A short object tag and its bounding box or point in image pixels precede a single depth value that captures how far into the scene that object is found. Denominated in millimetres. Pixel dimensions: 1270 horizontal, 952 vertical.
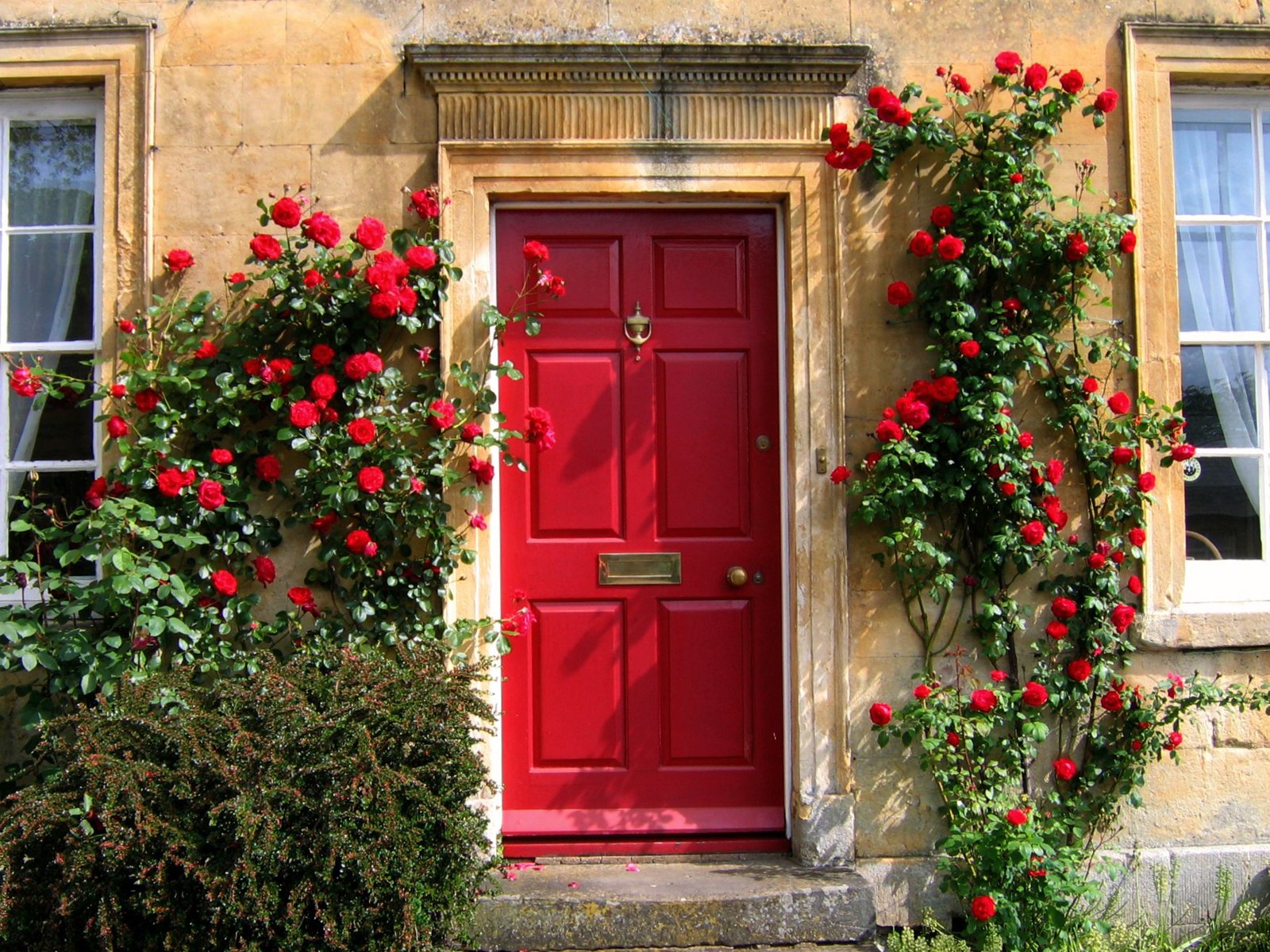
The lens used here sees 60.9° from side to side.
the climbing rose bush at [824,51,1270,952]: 4043
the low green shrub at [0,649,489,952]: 3238
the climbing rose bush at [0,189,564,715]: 3887
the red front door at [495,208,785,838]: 4246
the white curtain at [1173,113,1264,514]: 4441
